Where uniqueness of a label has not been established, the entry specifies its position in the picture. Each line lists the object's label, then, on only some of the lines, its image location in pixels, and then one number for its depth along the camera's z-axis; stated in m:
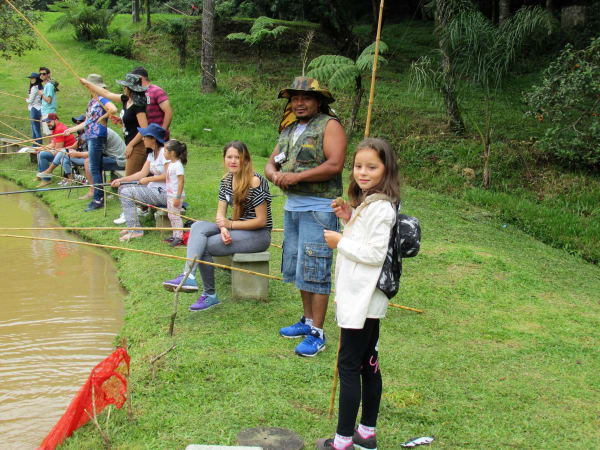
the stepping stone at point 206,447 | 2.74
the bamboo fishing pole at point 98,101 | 7.92
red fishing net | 3.18
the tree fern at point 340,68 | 10.88
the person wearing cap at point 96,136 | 8.48
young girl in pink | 6.81
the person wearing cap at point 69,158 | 9.91
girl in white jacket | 2.83
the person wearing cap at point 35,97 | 12.55
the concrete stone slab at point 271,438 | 2.97
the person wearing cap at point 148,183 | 7.24
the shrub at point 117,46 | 19.61
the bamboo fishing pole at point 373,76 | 3.34
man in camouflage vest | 4.01
